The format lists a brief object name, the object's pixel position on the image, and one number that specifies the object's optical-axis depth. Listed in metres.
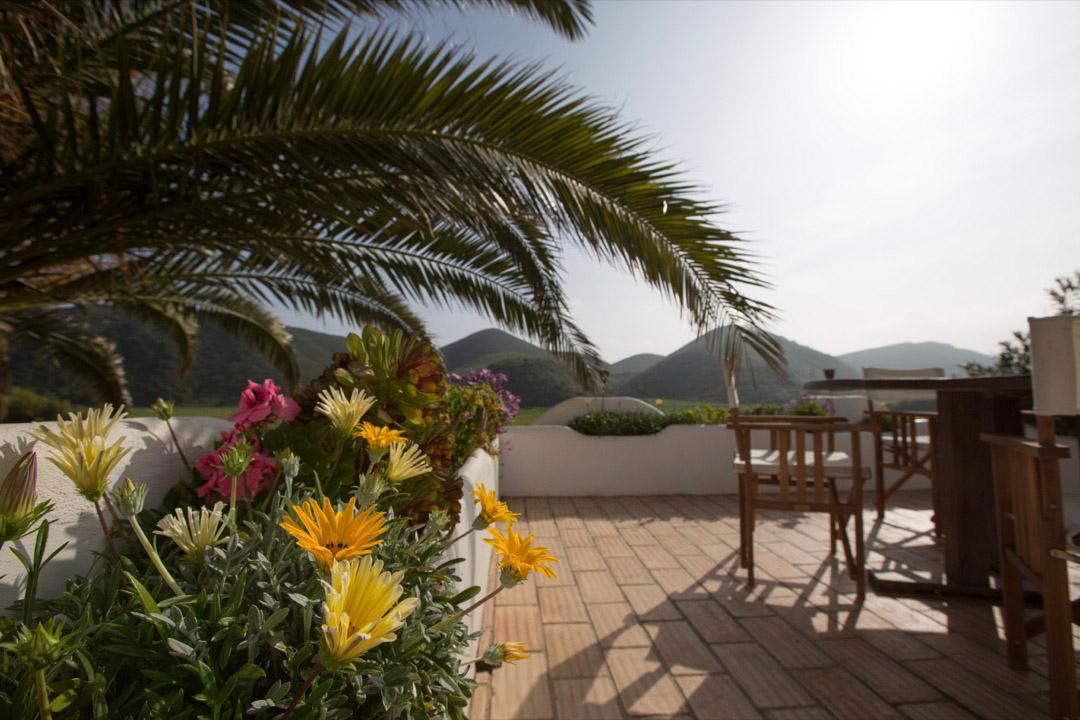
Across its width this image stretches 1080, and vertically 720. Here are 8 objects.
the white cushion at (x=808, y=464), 2.46
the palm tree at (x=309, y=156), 1.59
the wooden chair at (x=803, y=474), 2.32
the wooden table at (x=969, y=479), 2.30
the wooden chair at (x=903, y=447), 3.01
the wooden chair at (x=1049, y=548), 1.43
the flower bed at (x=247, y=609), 0.36
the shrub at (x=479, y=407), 2.32
